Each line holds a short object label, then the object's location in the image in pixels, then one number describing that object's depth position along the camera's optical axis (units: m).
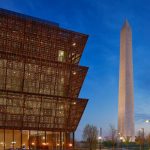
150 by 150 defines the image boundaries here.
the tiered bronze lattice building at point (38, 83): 34.97
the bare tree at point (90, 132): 60.71
